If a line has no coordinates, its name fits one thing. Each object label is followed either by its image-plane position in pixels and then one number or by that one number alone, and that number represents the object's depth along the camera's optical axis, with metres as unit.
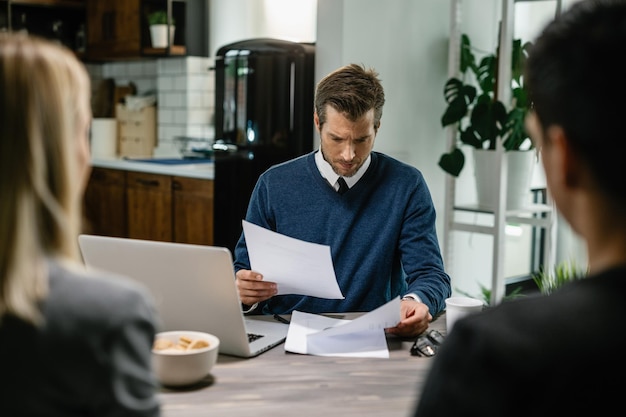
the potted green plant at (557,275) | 3.33
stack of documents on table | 1.50
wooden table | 1.20
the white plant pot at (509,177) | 3.48
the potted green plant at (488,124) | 3.41
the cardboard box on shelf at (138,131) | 5.27
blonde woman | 0.75
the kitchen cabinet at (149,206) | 4.32
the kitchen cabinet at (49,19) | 5.30
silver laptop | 1.41
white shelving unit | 3.32
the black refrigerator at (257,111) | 3.61
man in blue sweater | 2.03
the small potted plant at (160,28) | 4.79
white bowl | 1.27
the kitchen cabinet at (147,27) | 4.88
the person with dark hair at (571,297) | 0.62
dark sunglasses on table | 1.51
